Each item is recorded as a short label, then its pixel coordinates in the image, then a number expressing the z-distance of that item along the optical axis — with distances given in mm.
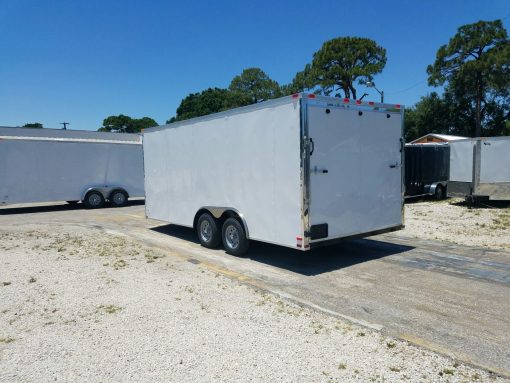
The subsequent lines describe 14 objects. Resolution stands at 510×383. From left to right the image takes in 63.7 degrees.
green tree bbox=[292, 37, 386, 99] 47125
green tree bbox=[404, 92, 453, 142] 47816
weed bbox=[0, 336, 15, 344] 4172
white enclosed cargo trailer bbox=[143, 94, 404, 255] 6402
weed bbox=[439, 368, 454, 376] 3418
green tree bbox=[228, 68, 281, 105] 59594
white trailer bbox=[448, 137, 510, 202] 14430
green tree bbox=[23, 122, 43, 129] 72000
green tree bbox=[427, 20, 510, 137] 39469
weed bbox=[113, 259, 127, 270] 7109
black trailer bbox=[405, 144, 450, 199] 17109
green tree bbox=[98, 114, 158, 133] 75062
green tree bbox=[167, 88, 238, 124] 61669
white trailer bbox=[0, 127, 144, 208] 15258
